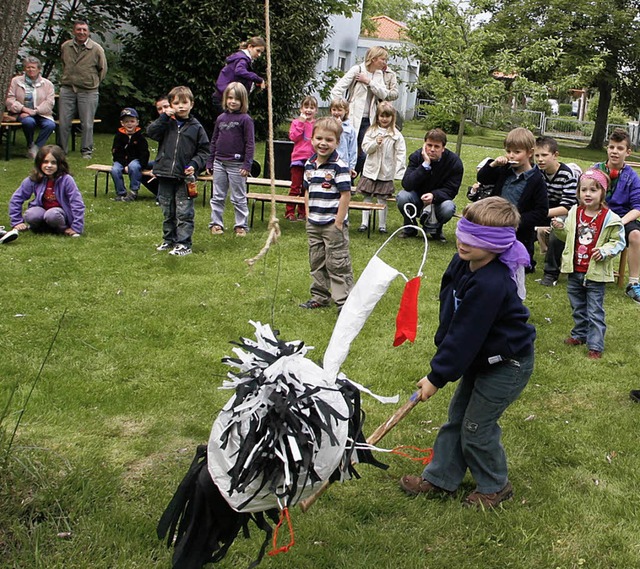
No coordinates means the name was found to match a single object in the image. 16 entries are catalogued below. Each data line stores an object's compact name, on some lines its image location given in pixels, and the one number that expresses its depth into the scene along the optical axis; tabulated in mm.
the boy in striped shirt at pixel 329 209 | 6105
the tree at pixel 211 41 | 14375
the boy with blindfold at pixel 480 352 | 3227
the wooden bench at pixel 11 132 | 11750
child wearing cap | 10117
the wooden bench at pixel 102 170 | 10031
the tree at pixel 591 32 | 30938
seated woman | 12062
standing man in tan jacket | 12195
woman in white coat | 10234
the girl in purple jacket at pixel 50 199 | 7965
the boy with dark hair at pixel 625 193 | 7008
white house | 27094
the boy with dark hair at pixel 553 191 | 7734
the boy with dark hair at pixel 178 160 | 7512
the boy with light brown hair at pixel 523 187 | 7203
